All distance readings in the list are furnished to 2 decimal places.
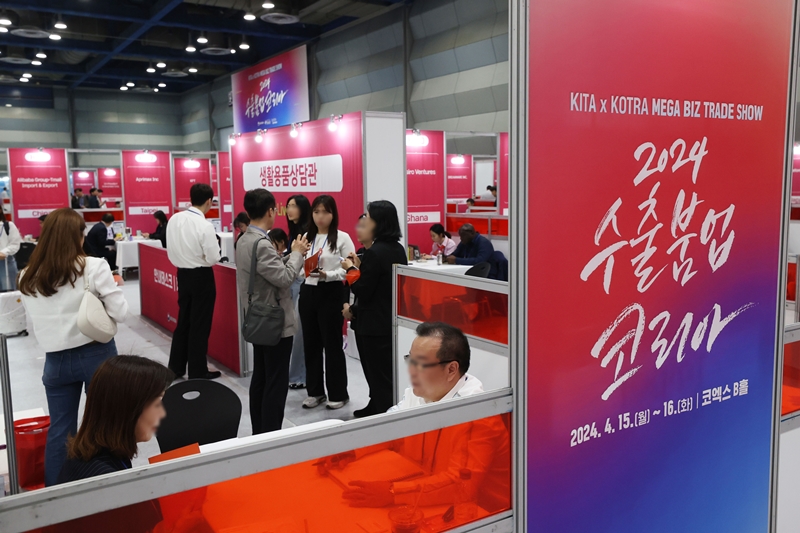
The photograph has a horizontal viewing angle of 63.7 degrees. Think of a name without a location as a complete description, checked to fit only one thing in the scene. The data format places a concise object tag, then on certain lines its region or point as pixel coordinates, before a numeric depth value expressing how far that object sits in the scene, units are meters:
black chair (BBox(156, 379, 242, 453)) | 2.32
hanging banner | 15.11
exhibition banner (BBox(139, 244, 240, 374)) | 5.50
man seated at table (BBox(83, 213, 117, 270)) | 8.85
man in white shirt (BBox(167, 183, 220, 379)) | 4.87
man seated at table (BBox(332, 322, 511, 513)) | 1.48
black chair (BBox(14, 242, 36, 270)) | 8.38
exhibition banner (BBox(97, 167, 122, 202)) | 18.06
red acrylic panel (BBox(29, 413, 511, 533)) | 1.22
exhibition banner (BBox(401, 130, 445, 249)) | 9.21
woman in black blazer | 3.72
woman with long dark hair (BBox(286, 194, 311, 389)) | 4.71
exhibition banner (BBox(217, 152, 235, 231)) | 12.09
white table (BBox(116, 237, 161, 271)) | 10.84
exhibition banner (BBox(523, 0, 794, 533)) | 1.61
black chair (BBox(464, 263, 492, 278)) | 5.43
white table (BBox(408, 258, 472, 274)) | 6.47
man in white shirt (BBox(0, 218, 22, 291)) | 7.36
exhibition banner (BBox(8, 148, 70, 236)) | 10.82
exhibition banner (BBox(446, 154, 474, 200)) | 13.12
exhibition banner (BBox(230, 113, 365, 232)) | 6.02
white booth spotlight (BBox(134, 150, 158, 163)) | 11.84
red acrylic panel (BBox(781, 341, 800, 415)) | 2.34
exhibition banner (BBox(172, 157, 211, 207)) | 14.13
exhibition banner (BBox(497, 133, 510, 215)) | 11.15
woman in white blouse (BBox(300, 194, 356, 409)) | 4.36
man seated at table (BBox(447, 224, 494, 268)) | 6.84
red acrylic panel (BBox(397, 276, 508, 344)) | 2.83
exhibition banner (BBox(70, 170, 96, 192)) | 19.95
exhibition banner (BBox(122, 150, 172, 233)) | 11.80
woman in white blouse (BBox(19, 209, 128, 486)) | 2.83
